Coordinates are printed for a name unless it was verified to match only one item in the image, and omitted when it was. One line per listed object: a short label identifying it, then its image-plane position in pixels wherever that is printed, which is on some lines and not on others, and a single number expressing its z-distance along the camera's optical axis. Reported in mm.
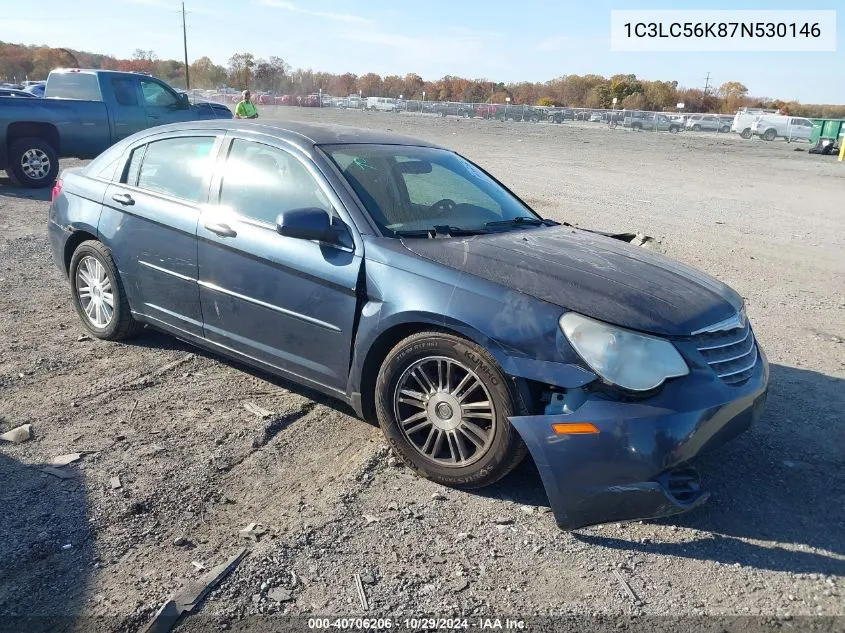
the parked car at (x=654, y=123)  51969
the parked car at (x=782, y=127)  44781
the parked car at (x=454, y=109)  59375
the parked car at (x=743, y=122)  46359
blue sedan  3016
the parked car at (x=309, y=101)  71875
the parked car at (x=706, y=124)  52406
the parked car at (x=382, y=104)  67500
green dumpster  34531
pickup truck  12016
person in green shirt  18297
